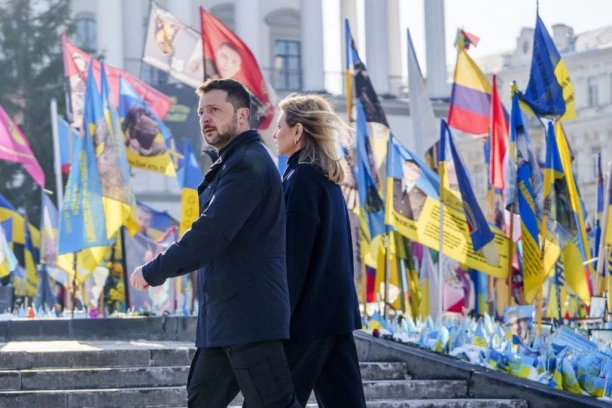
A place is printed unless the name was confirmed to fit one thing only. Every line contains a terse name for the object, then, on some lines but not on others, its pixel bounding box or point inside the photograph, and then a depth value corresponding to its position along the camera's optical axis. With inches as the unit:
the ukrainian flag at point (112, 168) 639.1
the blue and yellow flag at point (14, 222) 852.5
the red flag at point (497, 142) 644.7
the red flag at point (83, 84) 798.5
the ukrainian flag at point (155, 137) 741.9
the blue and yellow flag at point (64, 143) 917.8
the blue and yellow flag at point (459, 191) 569.3
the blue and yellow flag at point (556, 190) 570.6
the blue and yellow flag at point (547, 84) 600.4
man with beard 214.8
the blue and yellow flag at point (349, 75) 689.6
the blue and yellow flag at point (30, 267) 940.6
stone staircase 328.8
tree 1421.0
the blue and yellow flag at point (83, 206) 605.3
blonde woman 240.2
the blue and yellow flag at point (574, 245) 576.1
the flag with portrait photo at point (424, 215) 571.5
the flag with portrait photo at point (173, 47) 859.4
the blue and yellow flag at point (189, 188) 687.7
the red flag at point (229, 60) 697.0
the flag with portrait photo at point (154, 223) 906.7
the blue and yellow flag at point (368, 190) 641.6
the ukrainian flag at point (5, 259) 608.7
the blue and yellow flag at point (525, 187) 546.3
